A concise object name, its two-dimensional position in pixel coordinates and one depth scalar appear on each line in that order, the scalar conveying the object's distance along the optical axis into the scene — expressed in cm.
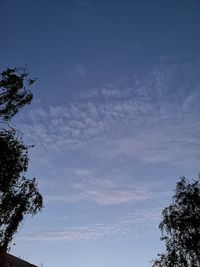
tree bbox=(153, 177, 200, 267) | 2895
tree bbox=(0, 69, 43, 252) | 1740
